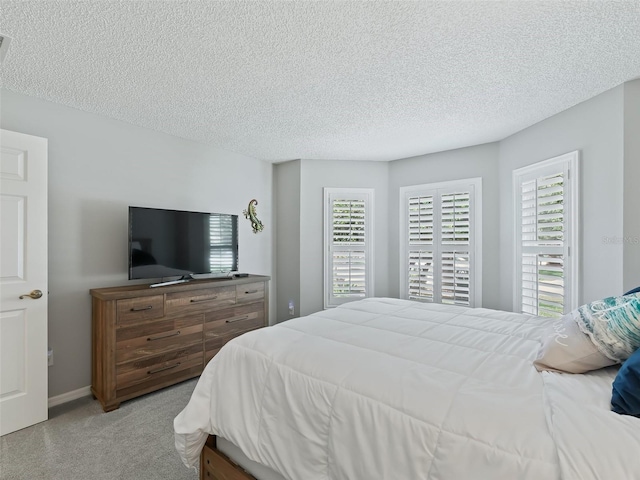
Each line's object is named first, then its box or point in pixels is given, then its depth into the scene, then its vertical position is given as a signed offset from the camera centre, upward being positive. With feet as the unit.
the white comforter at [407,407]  2.89 -1.92
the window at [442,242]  12.57 -0.09
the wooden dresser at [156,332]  8.21 -2.79
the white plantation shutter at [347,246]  14.46 -0.30
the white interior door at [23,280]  7.22 -1.02
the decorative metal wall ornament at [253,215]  13.62 +1.05
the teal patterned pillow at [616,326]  3.80 -1.12
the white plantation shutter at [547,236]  8.82 +0.12
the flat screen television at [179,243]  9.28 -0.13
